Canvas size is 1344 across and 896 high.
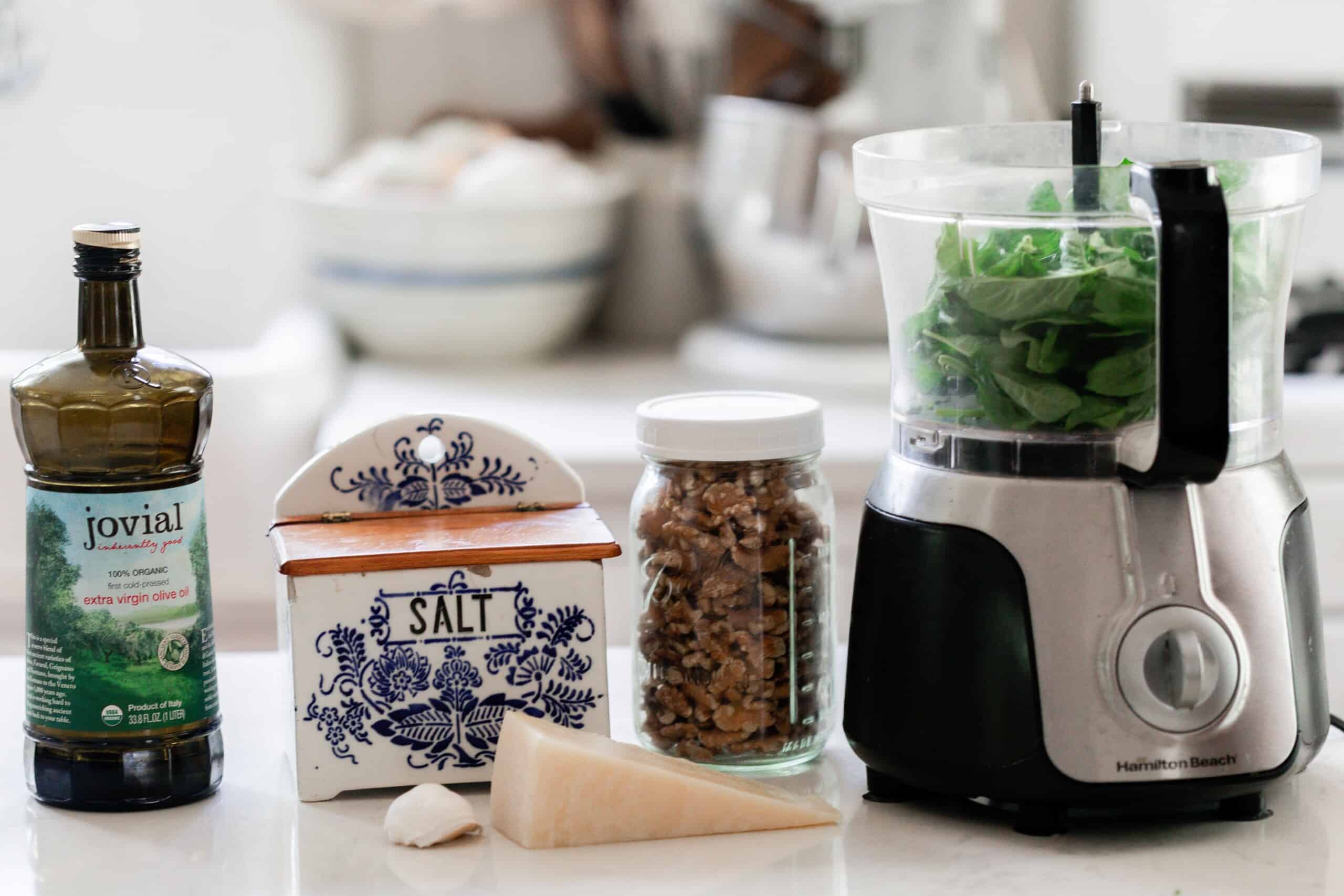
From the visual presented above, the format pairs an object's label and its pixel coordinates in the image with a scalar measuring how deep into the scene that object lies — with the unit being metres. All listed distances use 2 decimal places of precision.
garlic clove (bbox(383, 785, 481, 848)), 1.60
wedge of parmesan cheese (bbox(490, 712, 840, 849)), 1.59
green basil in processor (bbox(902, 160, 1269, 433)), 1.56
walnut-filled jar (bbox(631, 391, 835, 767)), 1.65
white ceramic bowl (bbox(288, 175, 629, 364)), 3.10
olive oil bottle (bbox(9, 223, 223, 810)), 1.60
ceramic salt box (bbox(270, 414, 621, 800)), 1.64
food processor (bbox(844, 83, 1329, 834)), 1.57
